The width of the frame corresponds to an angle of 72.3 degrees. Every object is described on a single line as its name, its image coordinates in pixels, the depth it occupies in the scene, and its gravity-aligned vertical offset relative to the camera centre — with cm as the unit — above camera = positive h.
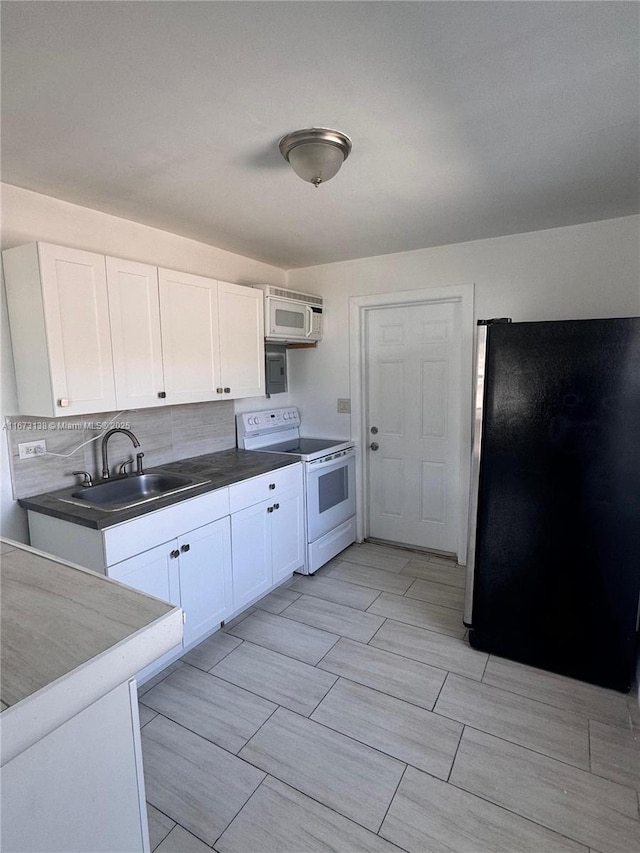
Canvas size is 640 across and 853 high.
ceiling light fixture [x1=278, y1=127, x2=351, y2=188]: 157 +81
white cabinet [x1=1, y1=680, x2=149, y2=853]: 79 -81
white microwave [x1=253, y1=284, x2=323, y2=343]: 315 +44
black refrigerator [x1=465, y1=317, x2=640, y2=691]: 199 -59
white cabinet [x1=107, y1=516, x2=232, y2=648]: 201 -99
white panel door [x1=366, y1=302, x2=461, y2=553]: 333 -40
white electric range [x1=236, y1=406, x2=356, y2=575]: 316 -76
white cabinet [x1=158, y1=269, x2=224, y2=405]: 246 +22
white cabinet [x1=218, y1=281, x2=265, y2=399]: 283 +23
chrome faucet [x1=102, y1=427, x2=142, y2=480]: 235 -40
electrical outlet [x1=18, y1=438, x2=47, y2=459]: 209 -36
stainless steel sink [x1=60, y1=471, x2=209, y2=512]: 222 -62
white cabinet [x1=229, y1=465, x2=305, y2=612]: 256 -99
